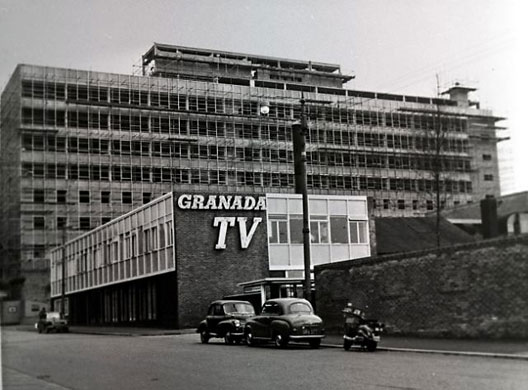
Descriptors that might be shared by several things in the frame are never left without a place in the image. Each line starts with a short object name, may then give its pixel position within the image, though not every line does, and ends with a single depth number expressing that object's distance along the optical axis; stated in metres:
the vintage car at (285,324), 20.91
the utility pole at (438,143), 30.13
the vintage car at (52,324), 40.22
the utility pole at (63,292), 43.92
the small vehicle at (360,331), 19.05
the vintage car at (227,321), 24.02
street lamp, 24.64
